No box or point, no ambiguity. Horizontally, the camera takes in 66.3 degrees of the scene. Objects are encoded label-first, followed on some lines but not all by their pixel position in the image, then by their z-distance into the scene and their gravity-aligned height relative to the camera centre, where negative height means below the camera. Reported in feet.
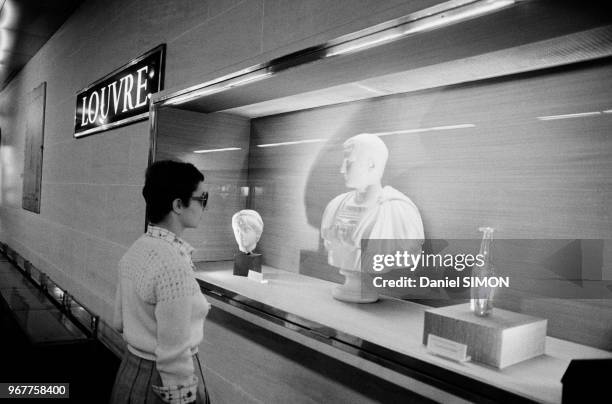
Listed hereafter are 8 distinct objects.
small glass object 4.06 -0.69
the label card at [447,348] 3.74 -1.18
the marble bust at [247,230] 7.34 -0.59
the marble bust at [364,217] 5.33 -0.20
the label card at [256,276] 6.82 -1.24
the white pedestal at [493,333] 3.64 -1.03
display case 3.99 +0.66
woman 4.43 -1.15
